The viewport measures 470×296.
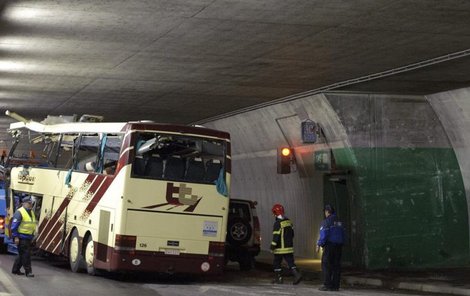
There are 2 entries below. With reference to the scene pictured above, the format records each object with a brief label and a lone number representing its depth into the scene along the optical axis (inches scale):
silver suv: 938.1
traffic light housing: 1010.7
